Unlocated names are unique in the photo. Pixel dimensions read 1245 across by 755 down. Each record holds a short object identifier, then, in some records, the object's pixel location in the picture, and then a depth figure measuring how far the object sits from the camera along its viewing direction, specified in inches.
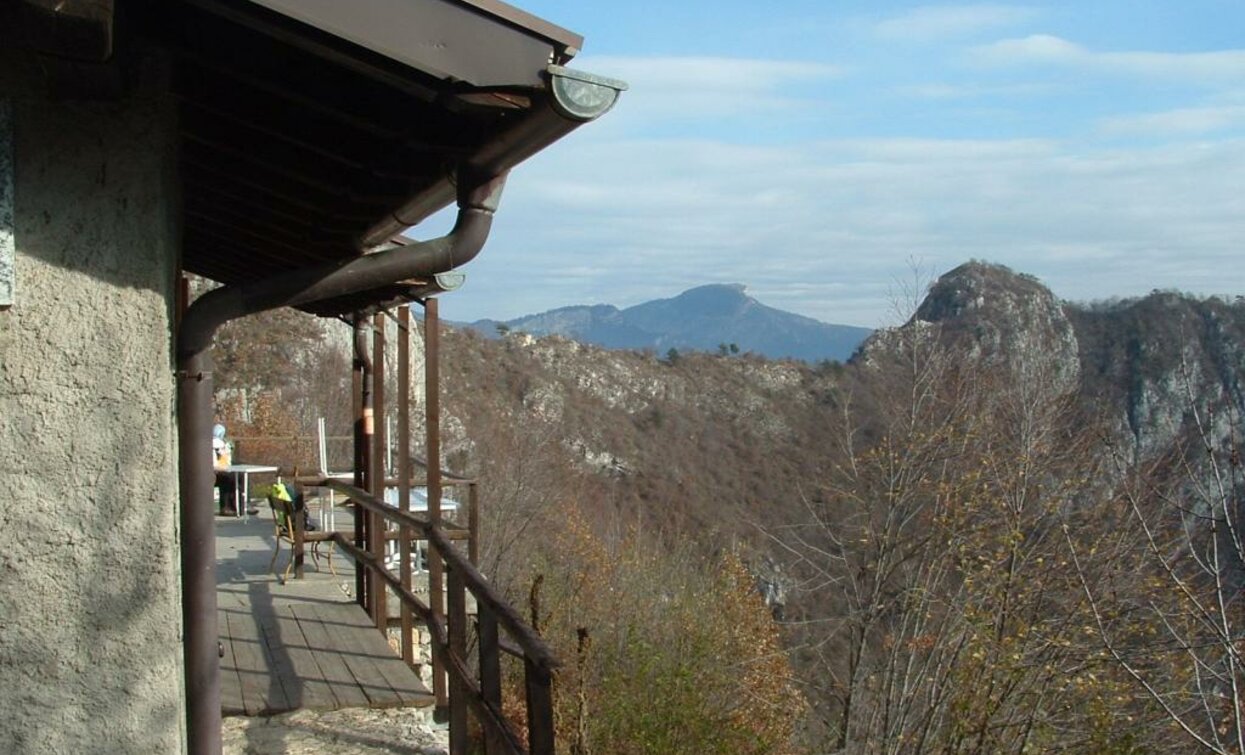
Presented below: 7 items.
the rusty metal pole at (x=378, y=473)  287.9
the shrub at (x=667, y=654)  350.6
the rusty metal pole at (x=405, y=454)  268.7
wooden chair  352.8
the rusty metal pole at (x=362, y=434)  322.3
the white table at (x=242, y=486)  583.2
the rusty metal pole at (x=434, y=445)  240.1
